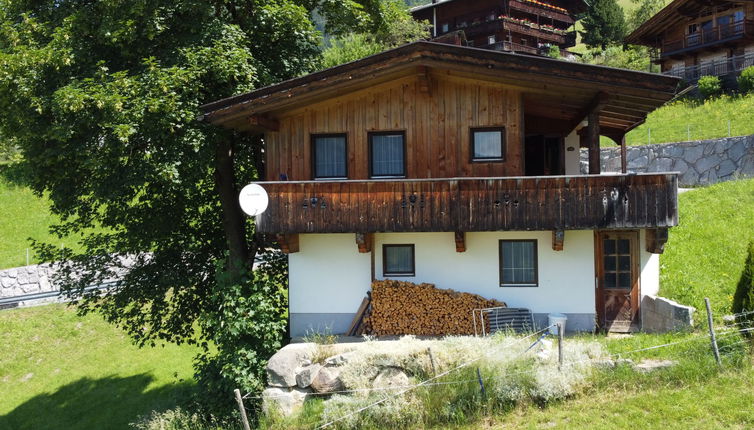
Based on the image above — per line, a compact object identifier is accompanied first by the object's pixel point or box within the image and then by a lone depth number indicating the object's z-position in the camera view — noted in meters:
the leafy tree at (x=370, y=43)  35.75
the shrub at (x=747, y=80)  30.23
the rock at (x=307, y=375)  11.44
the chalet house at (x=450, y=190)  12.00
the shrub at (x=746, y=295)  9.98
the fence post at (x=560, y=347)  9.66
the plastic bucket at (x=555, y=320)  12.54
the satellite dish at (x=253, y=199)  12.43
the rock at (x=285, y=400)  11.42
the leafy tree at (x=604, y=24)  58.09
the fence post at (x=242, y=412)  10.12
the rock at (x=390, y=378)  10.82
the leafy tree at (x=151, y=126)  13.12
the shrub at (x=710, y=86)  32.28
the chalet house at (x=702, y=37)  33.12
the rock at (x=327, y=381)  11.27
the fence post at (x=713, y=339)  9.41
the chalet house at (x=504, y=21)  45.06
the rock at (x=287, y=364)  11.59
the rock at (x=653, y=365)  9.77
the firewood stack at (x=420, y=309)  12.87
